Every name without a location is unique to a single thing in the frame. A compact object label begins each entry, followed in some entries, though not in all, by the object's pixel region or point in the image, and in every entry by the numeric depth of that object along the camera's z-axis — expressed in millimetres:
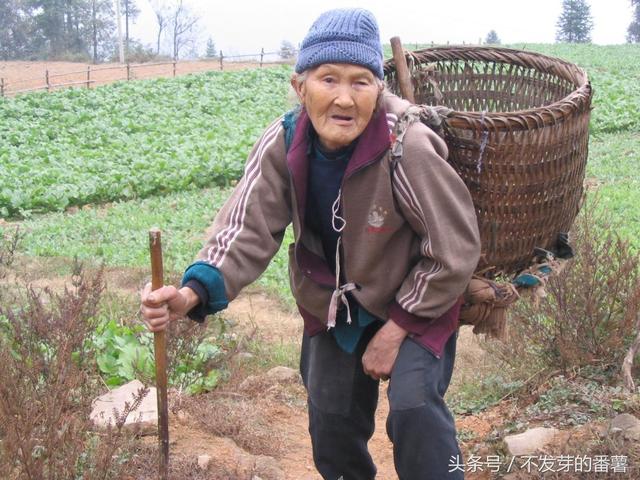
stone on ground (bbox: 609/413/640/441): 3312
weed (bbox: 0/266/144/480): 2680
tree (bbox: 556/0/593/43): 59266
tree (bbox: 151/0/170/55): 68875
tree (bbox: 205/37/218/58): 59381
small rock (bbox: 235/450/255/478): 3558
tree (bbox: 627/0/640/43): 61094
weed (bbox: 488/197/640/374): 4273
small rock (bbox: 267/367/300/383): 5078
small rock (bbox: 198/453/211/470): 3598
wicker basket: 2814
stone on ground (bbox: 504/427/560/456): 3568
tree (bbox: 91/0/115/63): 53062
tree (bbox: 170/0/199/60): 68875
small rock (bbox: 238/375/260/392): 4828
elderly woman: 2600
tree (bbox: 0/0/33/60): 49219
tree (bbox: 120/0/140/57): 60762
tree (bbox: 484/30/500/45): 66062
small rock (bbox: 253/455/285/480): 3749
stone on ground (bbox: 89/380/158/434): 3926
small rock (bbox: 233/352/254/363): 5295
